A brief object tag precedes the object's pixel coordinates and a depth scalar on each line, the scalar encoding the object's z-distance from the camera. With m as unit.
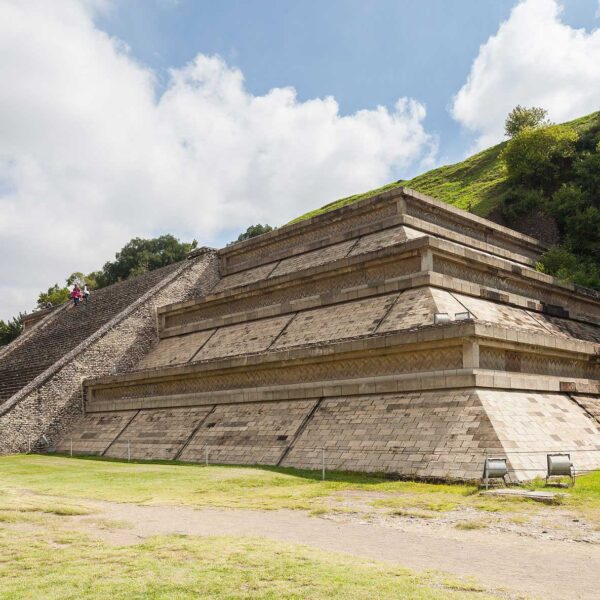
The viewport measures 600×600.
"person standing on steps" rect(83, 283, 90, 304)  31.61
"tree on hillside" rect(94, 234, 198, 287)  53.06
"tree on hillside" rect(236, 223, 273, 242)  53.47
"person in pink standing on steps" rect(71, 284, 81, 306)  31.59
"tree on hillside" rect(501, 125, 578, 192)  31.00
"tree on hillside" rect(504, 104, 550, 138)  38.75
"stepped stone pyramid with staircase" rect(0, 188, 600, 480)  11.84
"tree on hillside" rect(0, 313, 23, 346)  45.78
